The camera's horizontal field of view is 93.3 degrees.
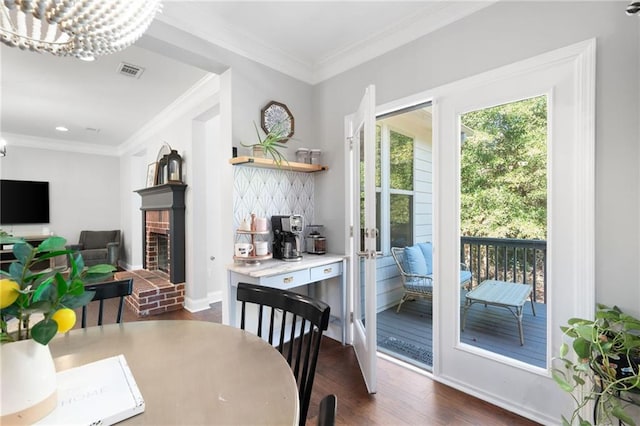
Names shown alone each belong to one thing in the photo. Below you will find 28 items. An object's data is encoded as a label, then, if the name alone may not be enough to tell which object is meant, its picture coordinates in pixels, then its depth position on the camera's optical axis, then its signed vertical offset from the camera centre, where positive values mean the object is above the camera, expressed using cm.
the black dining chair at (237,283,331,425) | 101 -38
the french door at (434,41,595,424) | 157 -1
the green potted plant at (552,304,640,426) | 128 -66
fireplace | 379 -24
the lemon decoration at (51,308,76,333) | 69 -25
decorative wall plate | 262 +84
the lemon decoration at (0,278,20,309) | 61 -17
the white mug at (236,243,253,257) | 230 -30
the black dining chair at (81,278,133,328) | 139 -38
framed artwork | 430 +56
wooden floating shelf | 230 +39
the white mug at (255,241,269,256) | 233 -29
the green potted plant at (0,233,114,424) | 63 -25
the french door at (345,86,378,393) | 198 -18
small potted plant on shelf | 244 +56
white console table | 210 -47
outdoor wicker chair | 328 -73
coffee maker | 251 -22
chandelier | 100 +69
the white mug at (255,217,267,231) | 234 -10
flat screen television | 539 +18
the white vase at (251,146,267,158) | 244 +48
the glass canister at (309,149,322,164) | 283 +52
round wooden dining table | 72 -48
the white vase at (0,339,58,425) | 62 -37
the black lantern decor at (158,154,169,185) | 399 +57
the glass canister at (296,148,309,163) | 279 +52
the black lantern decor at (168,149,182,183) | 382 +57
